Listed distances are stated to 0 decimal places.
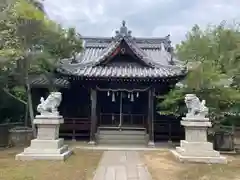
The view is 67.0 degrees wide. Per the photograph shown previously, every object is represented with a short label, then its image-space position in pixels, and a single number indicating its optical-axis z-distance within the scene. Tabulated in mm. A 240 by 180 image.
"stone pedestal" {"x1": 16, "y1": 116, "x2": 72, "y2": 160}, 6148
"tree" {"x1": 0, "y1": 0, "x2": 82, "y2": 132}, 7746
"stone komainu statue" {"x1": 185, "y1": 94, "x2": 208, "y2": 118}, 6686
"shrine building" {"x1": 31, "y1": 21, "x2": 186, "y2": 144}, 9602
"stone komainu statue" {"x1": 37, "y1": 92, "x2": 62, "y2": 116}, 6705
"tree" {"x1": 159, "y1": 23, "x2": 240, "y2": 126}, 8120
